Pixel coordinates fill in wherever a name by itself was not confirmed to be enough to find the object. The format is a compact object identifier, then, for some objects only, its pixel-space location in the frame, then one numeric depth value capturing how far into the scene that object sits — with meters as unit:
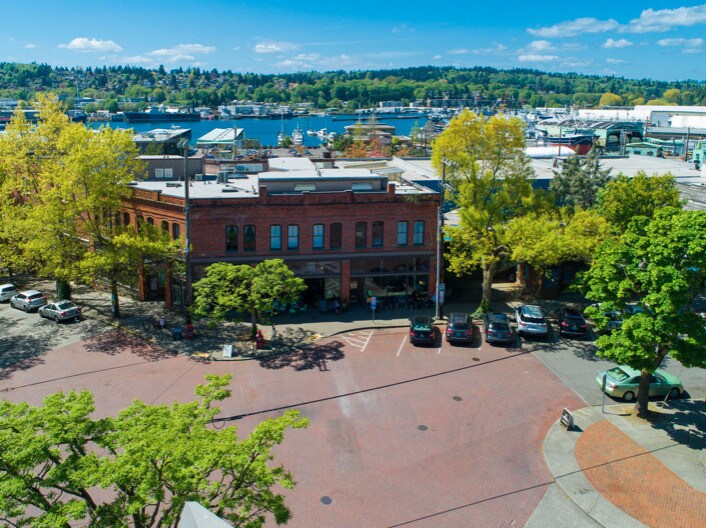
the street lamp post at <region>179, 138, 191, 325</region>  31.34
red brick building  36.28
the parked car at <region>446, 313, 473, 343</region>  31.94
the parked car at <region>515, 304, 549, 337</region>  32.91
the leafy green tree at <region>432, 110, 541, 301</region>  34.59
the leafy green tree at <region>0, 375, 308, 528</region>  11.76
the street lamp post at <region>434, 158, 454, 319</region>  34.75
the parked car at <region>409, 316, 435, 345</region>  31.84
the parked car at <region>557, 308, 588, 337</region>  33.25
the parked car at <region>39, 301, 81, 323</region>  35.03
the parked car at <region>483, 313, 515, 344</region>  31.94
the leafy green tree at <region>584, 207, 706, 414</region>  21.00
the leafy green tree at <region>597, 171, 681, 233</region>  35.06
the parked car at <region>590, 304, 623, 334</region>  23.72
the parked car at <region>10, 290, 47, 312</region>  37.38
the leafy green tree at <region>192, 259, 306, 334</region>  30.45
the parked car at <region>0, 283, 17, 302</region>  39.59
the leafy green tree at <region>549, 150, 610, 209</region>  47.50
